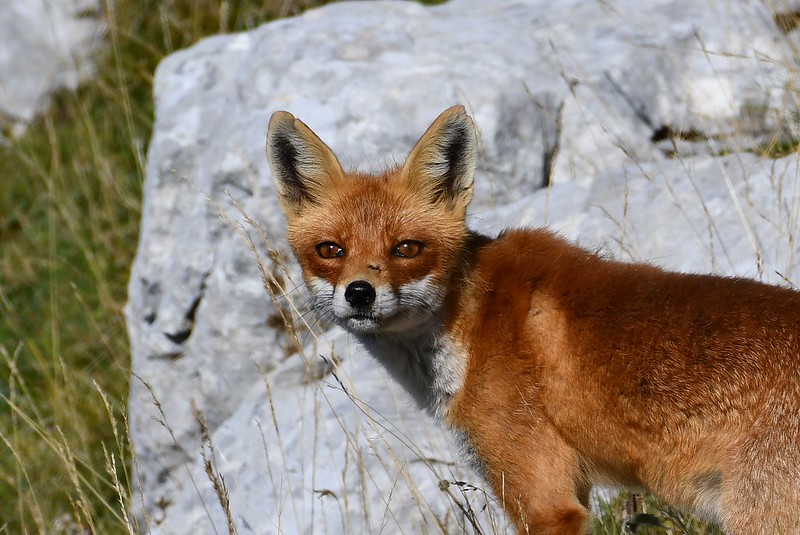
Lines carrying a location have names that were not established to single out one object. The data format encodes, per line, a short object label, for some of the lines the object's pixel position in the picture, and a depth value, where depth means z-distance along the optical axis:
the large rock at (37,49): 19.84
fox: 6.50
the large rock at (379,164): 10.45
